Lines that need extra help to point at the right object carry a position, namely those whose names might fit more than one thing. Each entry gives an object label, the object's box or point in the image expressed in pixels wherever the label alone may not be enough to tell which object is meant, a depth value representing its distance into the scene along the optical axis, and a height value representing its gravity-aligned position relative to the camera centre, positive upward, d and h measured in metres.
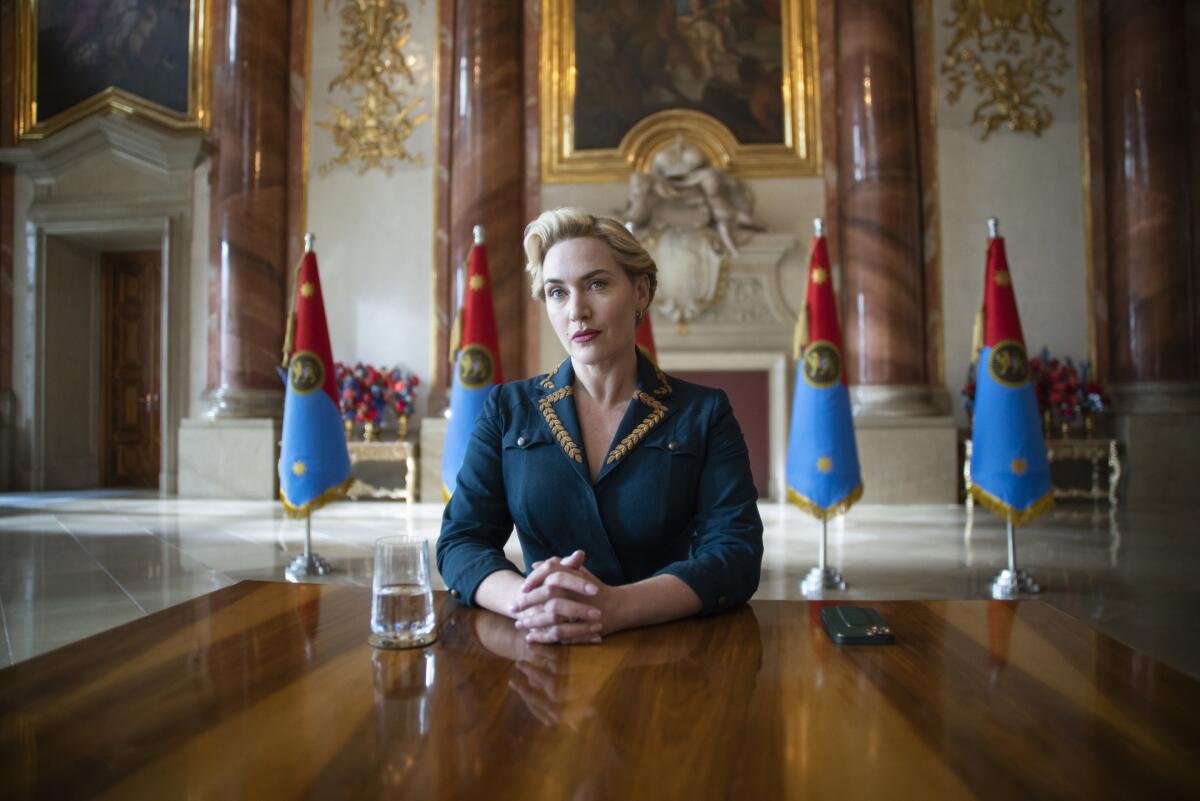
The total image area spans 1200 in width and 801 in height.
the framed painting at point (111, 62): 9.50 +4.38
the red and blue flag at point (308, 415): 4.89 +0.11
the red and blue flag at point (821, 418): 4.74 +0.04
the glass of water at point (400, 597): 1.20 -0.24
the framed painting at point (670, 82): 8.99 +3.80
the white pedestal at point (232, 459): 8.73 -0.26
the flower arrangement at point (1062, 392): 8.00 +0.29
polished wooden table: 0.74 -0.31
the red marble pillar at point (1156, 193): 7.92 +2.19
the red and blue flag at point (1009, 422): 4.44 +0.00
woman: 1.60 -0.06
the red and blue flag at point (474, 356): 5.06 +0.46
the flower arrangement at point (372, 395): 8.71 +0.39
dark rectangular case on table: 1.19 -0.30
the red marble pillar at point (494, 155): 8.74 +2.92
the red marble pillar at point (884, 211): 8.27 +2.14
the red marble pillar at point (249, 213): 8.84 +2.39
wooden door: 10.64 +0.78
